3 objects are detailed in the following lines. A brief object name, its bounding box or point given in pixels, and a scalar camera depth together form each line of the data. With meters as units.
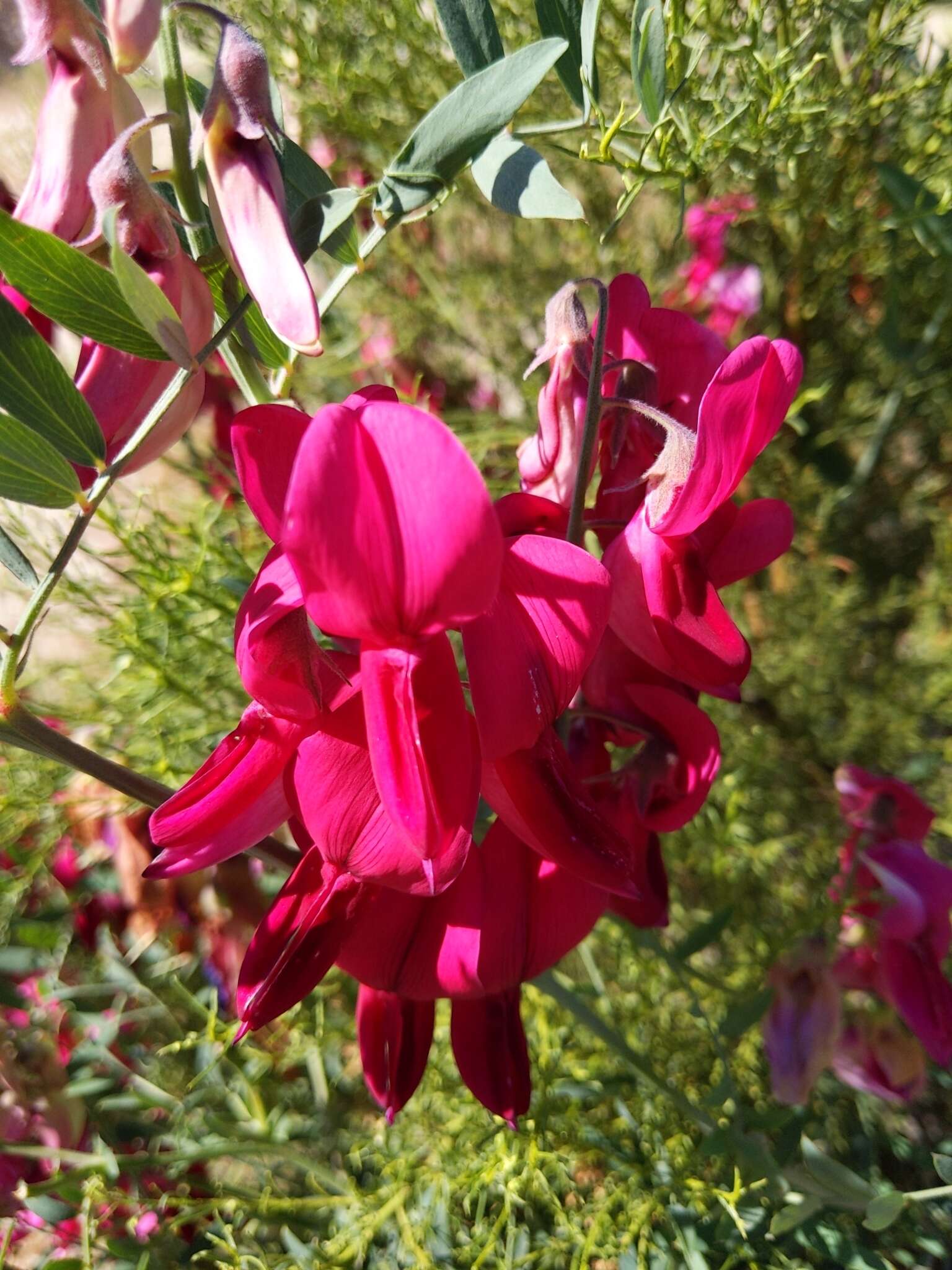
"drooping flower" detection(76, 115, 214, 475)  0.11
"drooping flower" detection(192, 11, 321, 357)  0.11
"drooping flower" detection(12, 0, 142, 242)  0.11
